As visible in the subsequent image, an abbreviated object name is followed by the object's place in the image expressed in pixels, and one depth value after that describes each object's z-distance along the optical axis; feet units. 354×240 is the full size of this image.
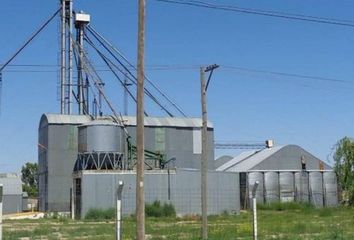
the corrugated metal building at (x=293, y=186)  245.24
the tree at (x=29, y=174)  495.41
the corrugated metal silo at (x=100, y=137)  198.29
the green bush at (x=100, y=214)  175.73
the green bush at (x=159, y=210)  179.42
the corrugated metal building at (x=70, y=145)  226.17
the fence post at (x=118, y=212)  57.11
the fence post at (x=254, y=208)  68.44
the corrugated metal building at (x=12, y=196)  271.69
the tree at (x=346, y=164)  200.44
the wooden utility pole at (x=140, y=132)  62.85
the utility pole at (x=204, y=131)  91.67
